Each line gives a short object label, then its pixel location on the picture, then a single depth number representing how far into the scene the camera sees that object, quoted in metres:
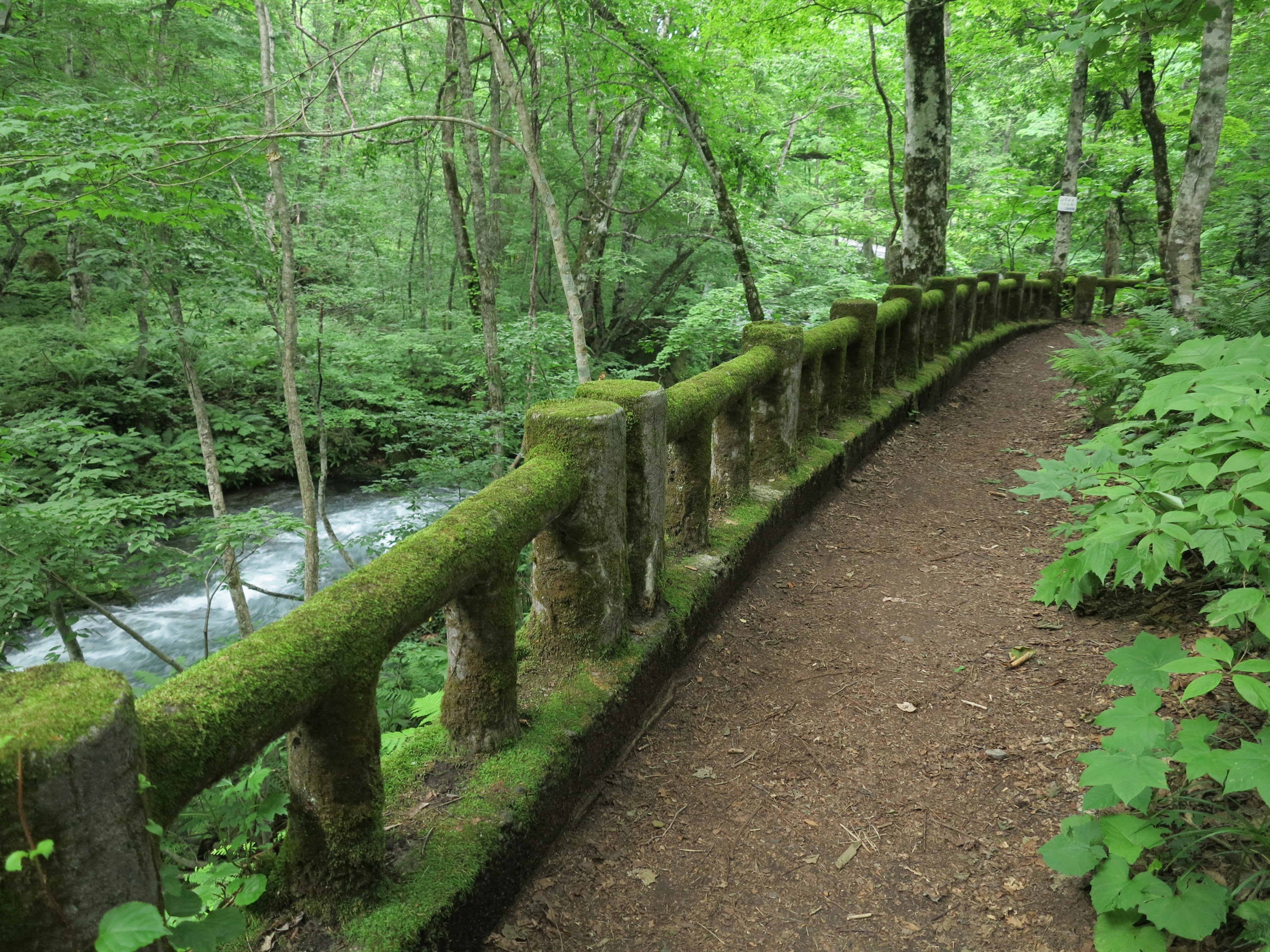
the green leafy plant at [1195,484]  2.07
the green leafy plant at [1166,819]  1.68
